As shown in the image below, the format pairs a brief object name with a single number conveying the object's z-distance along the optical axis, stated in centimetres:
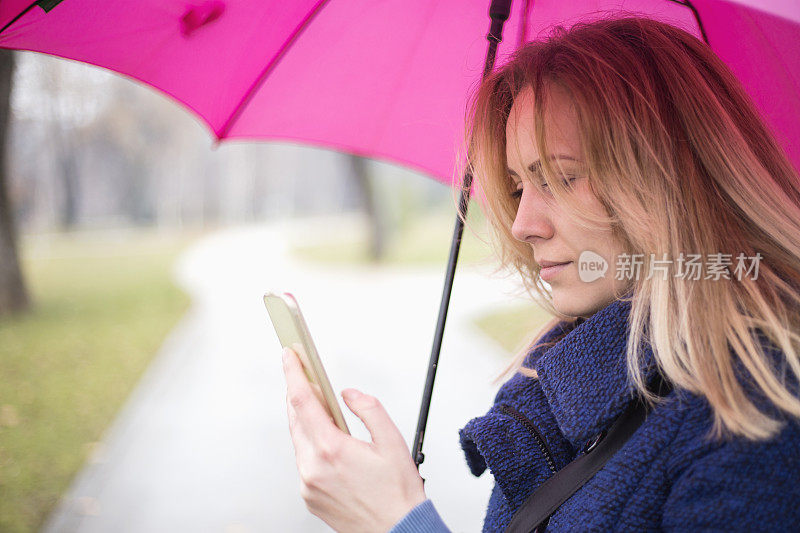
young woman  111
